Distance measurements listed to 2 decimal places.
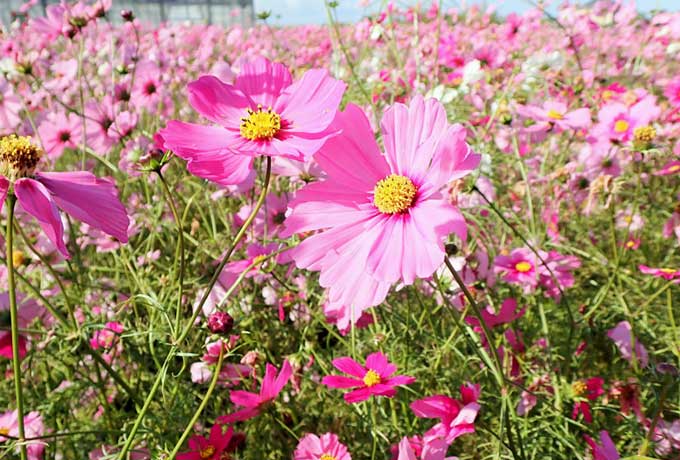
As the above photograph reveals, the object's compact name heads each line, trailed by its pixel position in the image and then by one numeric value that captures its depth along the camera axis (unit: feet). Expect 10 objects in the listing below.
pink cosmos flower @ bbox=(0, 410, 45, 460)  2.43
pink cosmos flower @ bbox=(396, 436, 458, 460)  1.75
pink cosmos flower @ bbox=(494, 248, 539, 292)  2.57
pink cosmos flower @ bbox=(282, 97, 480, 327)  1.18
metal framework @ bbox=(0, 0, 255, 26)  25.17
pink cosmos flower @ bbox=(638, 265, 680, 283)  2.43
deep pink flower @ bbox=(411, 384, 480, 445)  1.85
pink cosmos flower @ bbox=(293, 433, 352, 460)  2.01
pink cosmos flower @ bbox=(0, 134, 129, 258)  1.26
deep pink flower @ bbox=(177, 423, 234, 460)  1.96
